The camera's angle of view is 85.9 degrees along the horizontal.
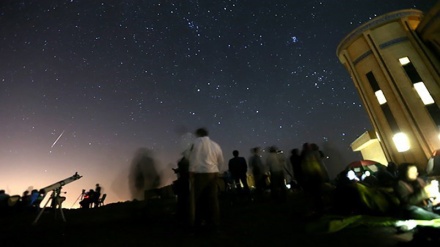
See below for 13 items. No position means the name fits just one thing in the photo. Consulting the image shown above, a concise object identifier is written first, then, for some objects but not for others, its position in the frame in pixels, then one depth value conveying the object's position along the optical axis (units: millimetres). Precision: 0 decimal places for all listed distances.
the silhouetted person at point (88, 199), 14904
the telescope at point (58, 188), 7304
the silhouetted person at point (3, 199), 10864
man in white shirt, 4719
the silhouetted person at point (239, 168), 9430
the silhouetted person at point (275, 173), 9133
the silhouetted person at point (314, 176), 6234
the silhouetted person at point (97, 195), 15391
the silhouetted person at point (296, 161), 7930
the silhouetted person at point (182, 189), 5691
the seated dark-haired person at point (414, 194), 4711
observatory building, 16047
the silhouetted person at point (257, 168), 10055
